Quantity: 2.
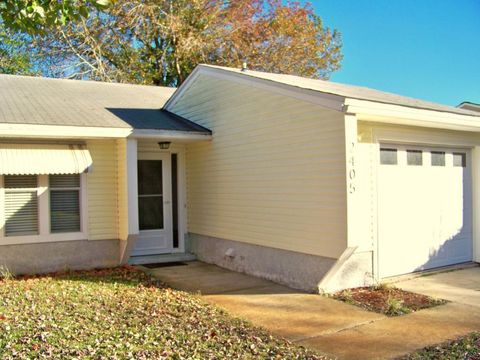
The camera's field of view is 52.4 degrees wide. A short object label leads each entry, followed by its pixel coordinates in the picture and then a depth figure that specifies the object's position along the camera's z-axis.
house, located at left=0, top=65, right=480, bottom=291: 7.74
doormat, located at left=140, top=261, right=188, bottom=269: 10.37
